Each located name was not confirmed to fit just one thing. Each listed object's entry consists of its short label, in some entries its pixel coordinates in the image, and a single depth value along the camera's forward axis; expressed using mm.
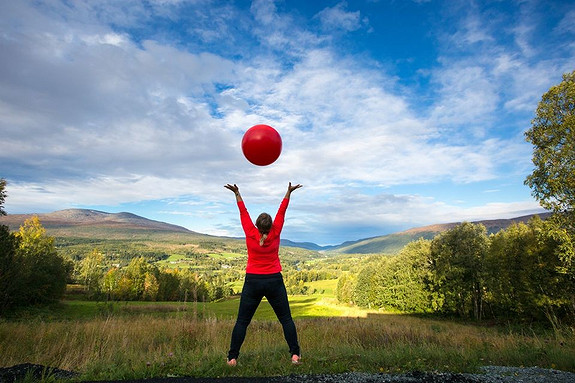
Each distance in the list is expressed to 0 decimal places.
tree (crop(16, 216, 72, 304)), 30500
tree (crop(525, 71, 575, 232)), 13977
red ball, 5580
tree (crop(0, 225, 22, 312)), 16392
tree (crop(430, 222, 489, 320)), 33156
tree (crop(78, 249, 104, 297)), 46156
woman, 4762
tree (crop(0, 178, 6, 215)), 20516
